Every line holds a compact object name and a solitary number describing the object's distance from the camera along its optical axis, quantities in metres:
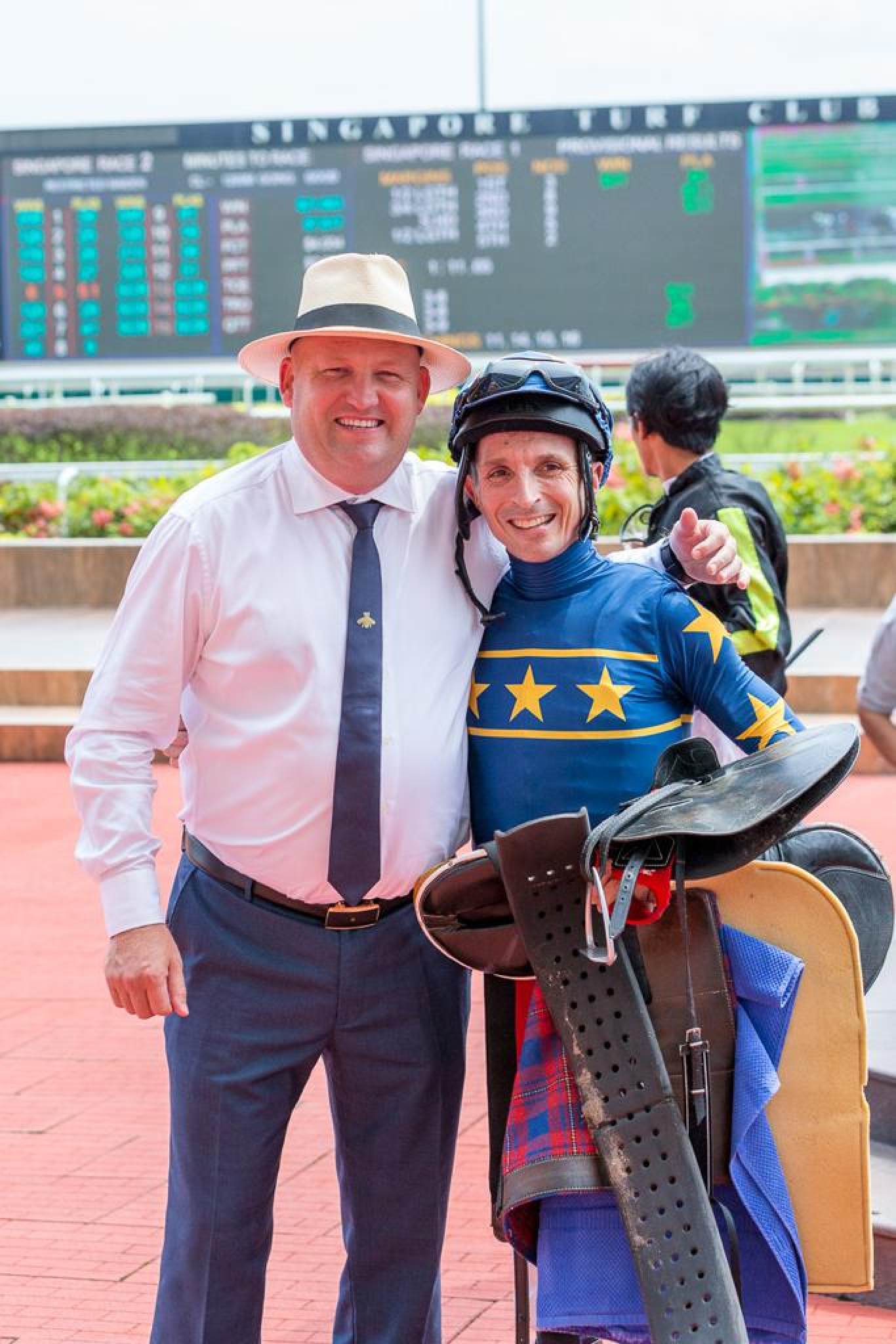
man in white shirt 3.04
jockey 2.62
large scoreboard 17.73
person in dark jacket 4.90
